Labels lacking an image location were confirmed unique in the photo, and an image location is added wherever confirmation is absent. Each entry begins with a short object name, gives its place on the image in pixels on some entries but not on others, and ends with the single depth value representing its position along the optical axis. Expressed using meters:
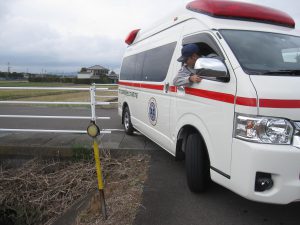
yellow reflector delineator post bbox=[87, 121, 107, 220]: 3.71
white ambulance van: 2.90
